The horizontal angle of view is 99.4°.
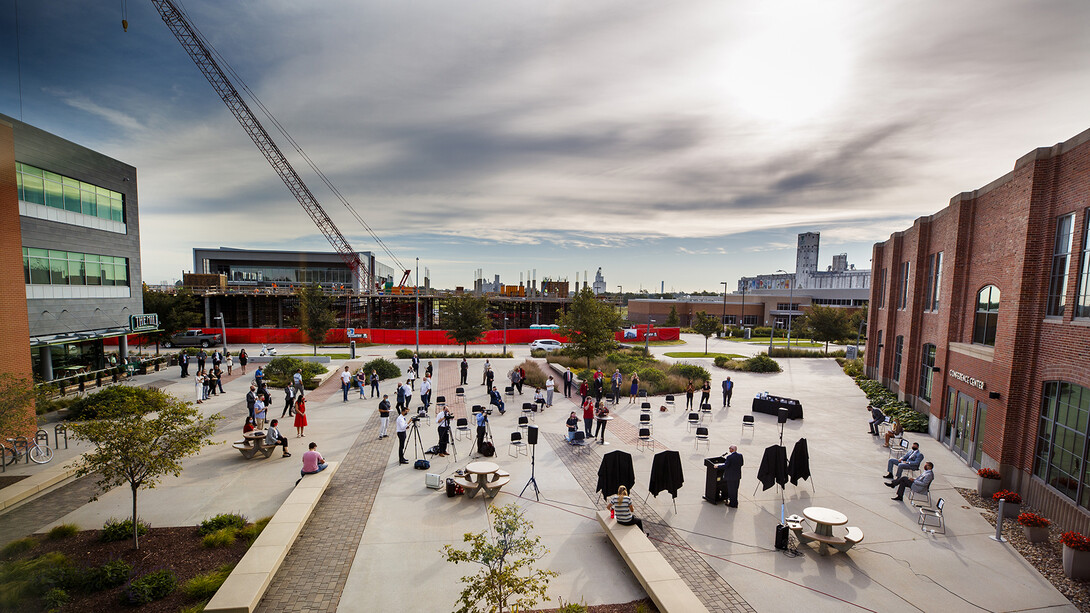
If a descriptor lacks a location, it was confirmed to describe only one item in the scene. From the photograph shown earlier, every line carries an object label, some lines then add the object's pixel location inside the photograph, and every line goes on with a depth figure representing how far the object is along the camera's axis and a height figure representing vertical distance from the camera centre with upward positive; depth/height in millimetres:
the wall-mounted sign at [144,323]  27125 -3030
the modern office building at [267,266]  78062 +1803
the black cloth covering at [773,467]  12102 -4584
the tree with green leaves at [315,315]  38500 -3133
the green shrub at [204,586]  7777 -5309
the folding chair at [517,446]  14856 -5539
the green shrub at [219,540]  9316 -5348
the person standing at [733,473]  11414 -4546
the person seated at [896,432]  16938 -5038
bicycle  13781 -5563
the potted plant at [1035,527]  10164 -5006
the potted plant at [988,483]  12852 -5152
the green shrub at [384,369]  28344 -5517
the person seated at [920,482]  11858 -4870
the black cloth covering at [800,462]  12422 -4568
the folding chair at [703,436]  16069 -5074
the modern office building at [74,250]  20281 +1054
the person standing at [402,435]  14125 -4726
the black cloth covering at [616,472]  10719 -4305
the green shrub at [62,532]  9688 -5508
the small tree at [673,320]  64000 -4337
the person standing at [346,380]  22619 -5019
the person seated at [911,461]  12945 -4678
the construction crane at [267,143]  54562 +20589
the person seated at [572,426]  16297 -4949
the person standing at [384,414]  16531 -4849
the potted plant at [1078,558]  8930 -4977
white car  41934 -5502
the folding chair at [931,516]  10845 -5278
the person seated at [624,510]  9789 -4764
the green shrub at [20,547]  8651 -5396
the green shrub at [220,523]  9922 -5396
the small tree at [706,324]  48203 -3804
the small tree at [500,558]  5516 -3565
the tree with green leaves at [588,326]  28625 -2523
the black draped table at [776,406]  20850 -5267
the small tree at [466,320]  38625 -3125
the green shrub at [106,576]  7934 -5293
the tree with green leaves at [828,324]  42719 -2813
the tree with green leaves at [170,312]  37375 -3133
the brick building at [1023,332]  10969 -965
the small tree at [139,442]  8602 -3280
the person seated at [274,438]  14586 -5127
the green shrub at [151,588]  7566 -5266
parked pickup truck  41688 -5902
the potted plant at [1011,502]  11008 -4872
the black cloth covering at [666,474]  11188 -4495
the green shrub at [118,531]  9570 -5398
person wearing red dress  16469 -4899
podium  11781 -4976
